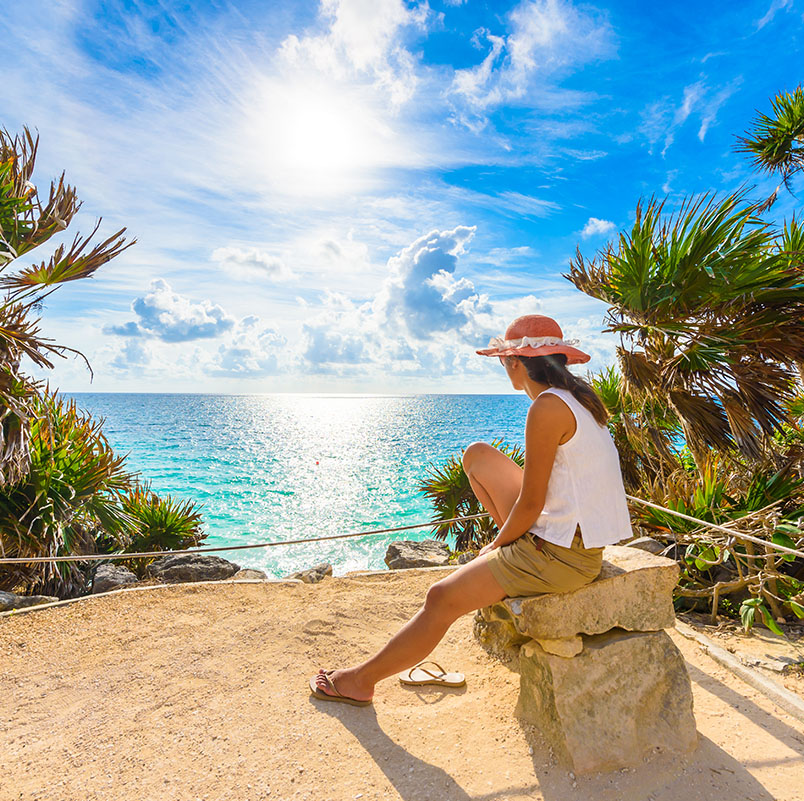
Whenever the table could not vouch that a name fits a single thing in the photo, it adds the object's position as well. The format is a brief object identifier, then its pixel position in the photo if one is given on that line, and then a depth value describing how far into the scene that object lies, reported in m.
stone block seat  2.34
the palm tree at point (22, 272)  4.45
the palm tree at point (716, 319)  4.48
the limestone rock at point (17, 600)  4.22
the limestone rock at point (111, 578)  5.49
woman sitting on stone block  2.29
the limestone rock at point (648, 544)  4.28
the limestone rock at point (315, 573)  4.93
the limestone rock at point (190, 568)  6.04
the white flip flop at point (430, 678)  3.00
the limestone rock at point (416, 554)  6.20
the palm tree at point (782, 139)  7.91
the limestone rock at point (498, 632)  2.94
